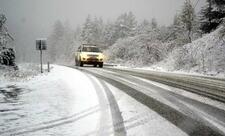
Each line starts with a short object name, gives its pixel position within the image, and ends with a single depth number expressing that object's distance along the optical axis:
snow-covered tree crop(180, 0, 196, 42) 54.56
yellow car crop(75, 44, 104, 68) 24.70
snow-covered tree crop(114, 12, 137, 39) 74.44
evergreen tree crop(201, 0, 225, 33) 29.75
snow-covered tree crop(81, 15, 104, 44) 71.62
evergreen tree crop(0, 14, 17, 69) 22.33
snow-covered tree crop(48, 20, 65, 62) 98.25
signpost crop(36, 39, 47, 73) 18.67
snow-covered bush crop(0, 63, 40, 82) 15.76
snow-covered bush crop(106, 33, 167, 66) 30.22
